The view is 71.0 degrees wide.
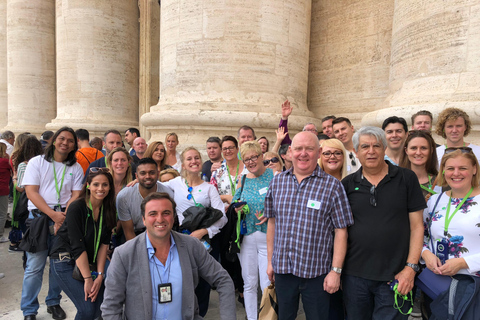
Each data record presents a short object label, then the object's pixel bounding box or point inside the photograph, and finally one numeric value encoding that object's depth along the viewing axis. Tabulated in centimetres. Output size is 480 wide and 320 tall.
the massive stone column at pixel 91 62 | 988
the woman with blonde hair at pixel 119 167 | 344
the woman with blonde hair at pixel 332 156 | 271
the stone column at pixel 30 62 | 1245
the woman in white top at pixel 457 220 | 209
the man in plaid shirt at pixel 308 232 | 228
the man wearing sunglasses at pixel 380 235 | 217
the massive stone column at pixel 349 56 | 670
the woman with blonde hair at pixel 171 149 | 496
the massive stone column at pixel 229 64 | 588
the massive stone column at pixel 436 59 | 388
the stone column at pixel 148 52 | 1123
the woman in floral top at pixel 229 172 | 364
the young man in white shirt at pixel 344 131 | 360
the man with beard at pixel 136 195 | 308
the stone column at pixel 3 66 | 1498
